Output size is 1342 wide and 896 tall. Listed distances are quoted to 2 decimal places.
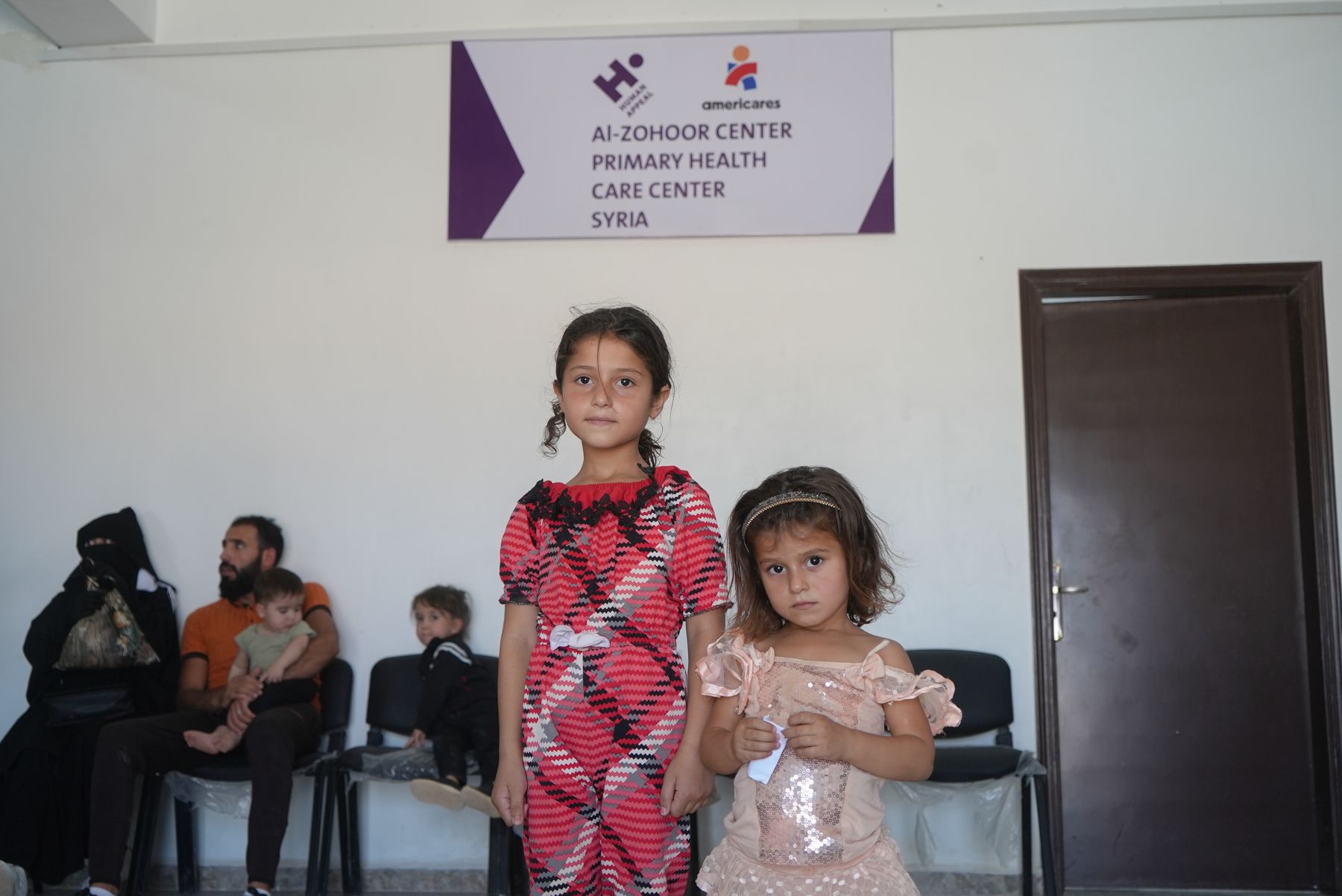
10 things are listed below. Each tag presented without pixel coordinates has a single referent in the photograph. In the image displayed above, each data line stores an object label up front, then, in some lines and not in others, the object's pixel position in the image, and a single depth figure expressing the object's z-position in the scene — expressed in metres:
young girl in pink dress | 1.79
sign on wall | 4.21
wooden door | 4.00
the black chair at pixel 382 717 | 3.96
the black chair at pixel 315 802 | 3.69
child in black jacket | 3.55
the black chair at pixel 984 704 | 3.69
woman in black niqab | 3.71
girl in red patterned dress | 1.93
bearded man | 3.51
